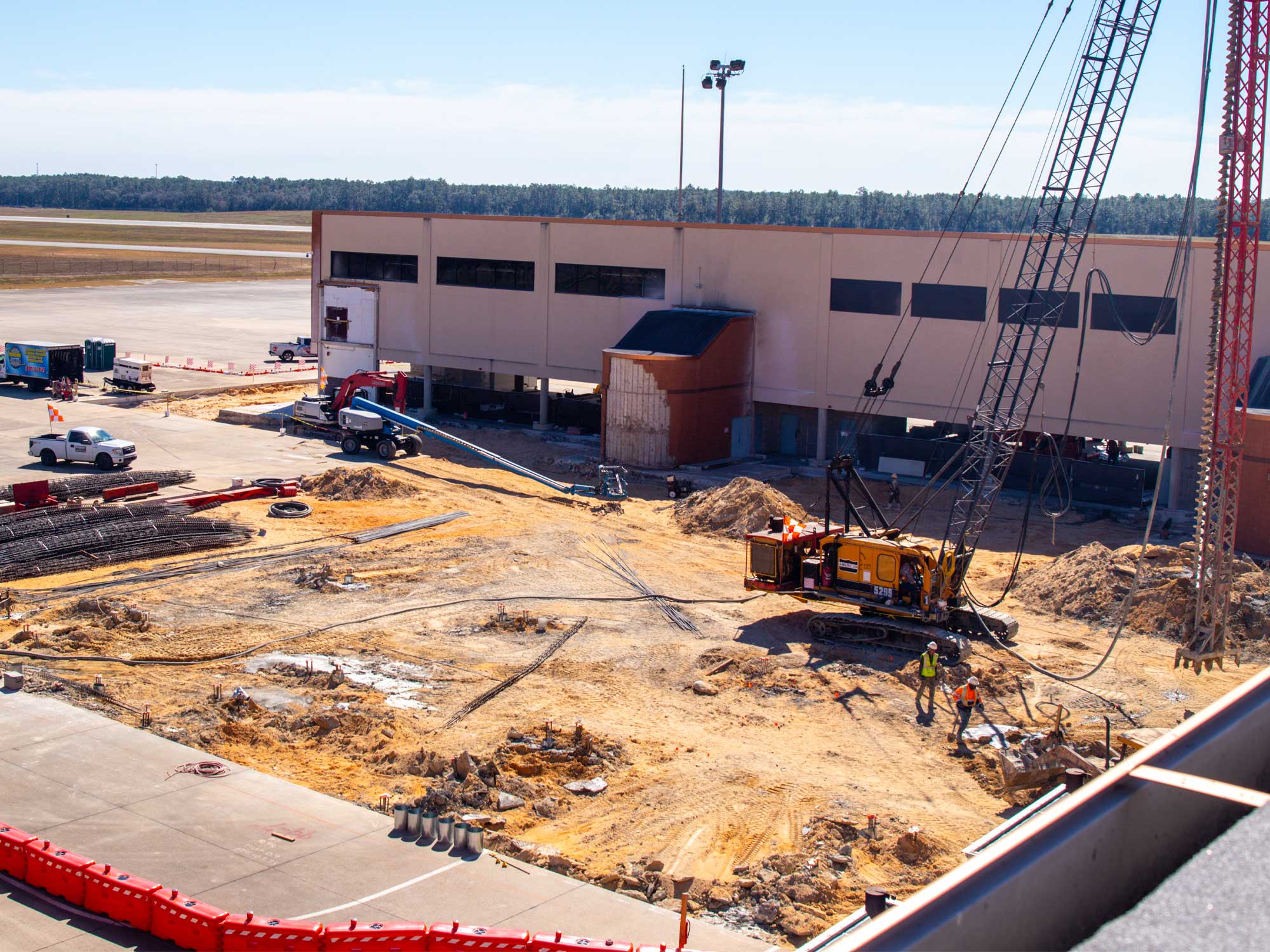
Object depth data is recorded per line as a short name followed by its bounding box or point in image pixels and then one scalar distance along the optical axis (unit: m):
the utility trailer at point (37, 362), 67.81
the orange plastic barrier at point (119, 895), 17.86
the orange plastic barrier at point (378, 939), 16.61
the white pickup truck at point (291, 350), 85.38
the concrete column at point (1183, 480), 47.28
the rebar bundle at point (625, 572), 35.09
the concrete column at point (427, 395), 66.50
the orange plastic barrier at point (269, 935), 16.73
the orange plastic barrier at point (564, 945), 16.28
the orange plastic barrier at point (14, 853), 19.27
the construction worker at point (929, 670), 29.44
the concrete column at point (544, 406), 63.19
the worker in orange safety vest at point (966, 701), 27.47
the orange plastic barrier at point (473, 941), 16.50
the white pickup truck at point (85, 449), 49.91
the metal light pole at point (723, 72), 78.75
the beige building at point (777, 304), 47.94
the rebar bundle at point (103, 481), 44.59
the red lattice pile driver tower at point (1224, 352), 29.39
